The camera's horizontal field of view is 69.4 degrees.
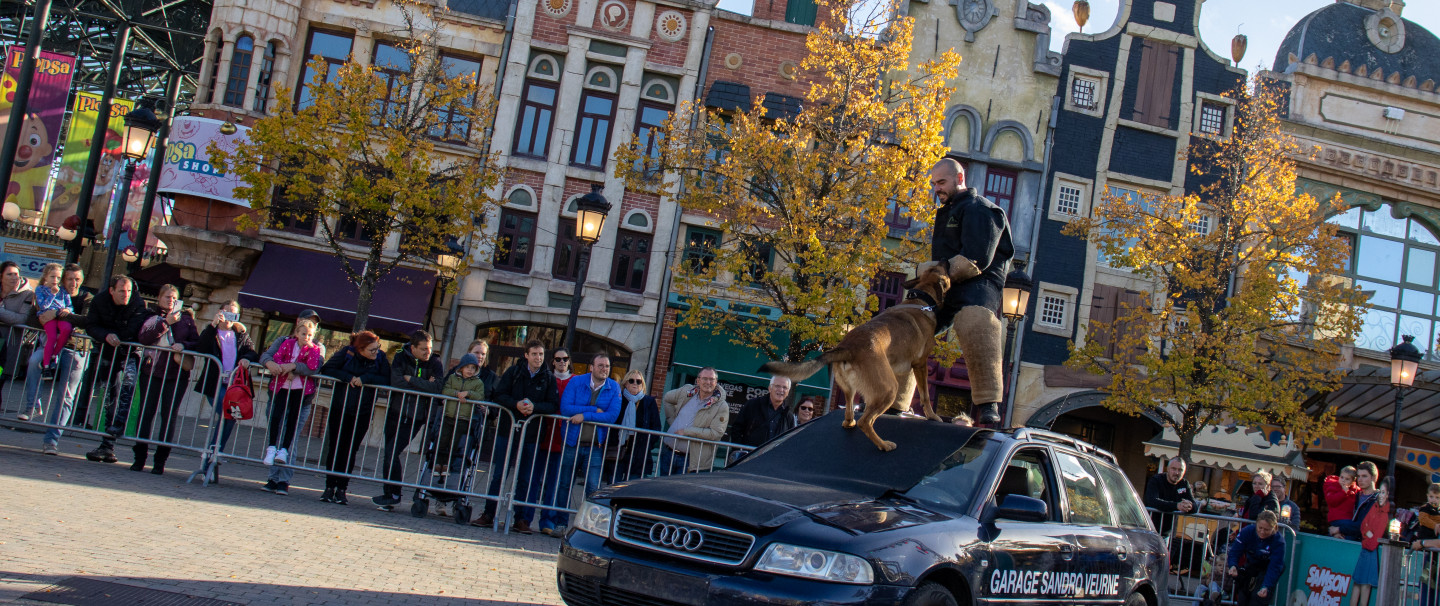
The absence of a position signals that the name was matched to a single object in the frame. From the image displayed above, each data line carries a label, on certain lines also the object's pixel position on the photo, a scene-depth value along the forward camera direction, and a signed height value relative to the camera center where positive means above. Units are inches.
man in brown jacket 391.2 -18.3
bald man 262.5 +37.8
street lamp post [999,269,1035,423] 660.7 +82.5
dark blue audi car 179.5 -23.6
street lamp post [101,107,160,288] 624.1 +85.5
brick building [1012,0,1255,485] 1050.7 +299.3
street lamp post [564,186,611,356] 586.9 +76.9
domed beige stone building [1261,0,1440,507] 1081.4 +333.9
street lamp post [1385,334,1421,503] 721.6 +87.7
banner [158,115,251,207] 901.8 +109.7
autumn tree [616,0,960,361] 719.7 +151.4
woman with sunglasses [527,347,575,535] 398.3 -47.9
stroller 395.2 -48.8
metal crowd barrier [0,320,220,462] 394.3 -42.0
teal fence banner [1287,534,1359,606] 427.8 -38.0
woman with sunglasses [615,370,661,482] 393.7 -23.3
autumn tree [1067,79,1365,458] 810.2 +133.8
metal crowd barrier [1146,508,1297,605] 425.1 -40.0
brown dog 233.5 +11.3
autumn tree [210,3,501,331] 745.6 +112.7
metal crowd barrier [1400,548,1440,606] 420.8 -33.0
